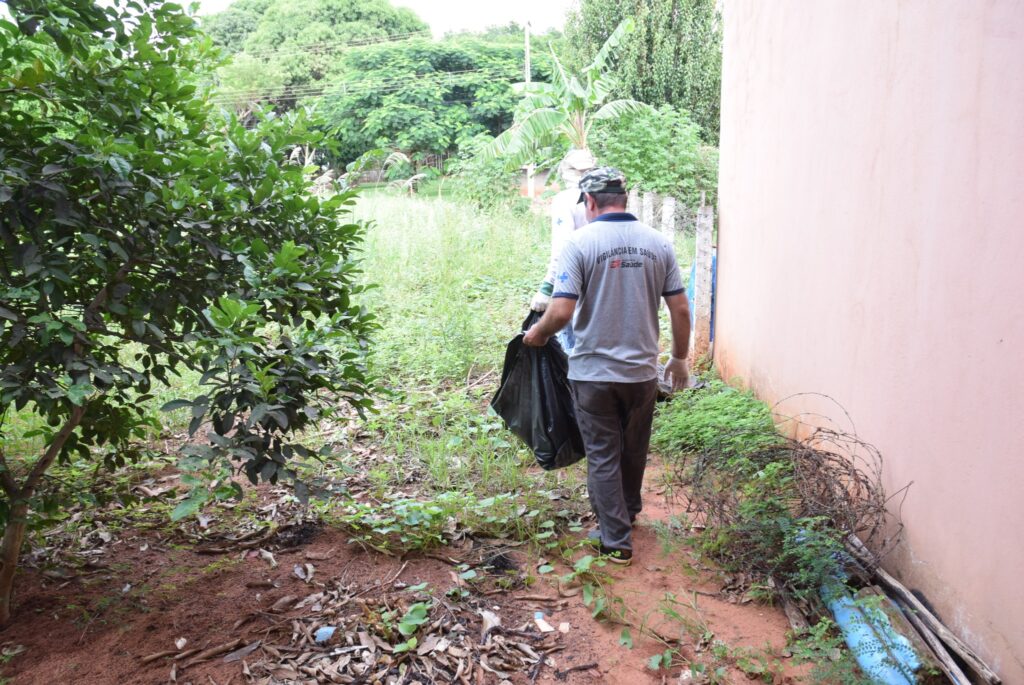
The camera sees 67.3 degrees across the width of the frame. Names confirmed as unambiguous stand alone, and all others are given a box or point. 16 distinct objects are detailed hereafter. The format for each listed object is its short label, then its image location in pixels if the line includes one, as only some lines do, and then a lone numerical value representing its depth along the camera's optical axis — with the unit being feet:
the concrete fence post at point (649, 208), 35.65
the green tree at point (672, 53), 59.47
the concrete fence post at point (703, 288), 25.61
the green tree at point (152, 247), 9.52
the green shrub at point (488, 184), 55.57
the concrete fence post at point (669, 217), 33.47
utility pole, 60.11
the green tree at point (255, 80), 113.20
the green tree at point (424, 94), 102.42
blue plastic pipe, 9.77
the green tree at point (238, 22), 143.95
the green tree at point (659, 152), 49.19
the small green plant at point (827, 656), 10.03
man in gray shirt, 13.62
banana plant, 46.14
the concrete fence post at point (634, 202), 38.06
